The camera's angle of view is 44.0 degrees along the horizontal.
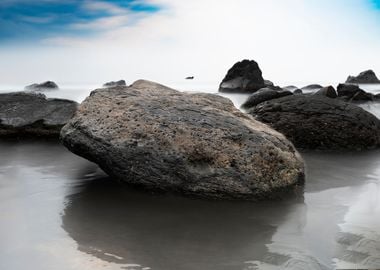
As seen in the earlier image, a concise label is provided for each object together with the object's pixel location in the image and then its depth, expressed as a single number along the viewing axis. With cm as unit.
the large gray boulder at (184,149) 516
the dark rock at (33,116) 866
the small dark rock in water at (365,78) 4134
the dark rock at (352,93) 1998
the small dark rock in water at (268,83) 3261
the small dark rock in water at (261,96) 1492
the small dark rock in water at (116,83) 4038
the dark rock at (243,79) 3017
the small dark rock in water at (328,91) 1652
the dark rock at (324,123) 847
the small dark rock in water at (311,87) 3188
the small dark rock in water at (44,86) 3725
